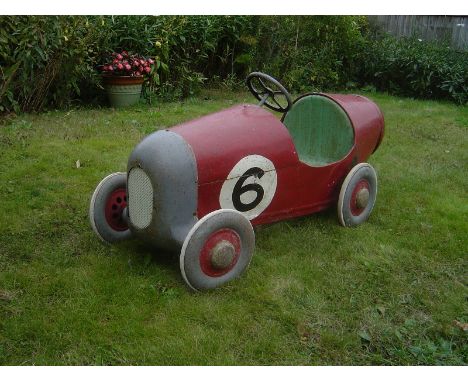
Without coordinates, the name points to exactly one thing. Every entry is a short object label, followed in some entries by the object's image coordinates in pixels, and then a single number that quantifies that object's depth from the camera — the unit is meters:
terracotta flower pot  7.60
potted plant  7.56
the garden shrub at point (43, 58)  6.54
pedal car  2.99
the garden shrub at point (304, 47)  9.39
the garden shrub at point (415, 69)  8.72
